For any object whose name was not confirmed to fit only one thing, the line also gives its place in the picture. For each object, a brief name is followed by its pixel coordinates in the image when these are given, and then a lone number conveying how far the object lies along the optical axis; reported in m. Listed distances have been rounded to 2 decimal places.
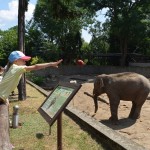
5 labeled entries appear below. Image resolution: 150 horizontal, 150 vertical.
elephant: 6.48
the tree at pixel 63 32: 23.32
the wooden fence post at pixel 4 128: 2.53
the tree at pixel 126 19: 19.26
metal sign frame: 3.13
